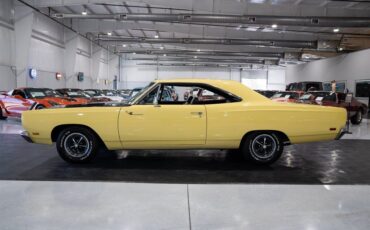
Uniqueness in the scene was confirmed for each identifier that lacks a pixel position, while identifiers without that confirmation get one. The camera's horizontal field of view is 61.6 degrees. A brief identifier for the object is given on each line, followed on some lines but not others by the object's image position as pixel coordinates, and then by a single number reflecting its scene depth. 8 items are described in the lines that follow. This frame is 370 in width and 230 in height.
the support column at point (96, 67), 27.66
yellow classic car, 4.96
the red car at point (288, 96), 14.12
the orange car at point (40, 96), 11.37
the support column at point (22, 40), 15.73
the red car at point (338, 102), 12.60
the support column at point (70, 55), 21.77
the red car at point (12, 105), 11.27
